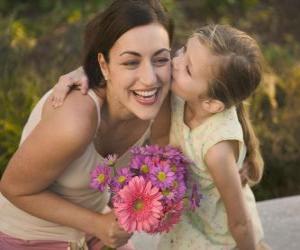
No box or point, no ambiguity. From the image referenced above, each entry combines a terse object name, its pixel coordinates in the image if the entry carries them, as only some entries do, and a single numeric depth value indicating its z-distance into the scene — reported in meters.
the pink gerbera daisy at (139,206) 2.36
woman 2.62
